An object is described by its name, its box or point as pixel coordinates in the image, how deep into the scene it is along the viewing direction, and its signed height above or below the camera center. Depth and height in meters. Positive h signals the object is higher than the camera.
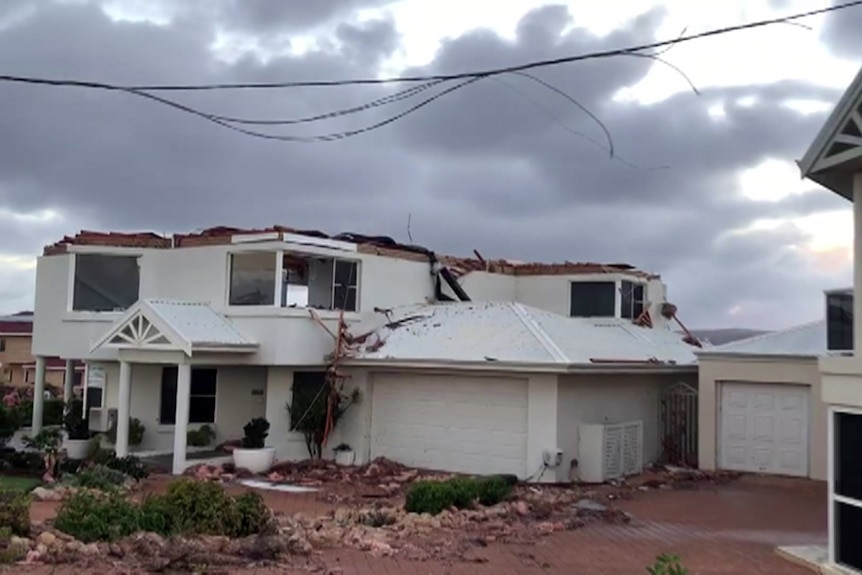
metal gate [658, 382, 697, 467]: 21.05 -1.15
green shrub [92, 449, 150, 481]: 17.42 -2.06
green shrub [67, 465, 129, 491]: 15.37 -2.09
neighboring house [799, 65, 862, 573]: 9.82 -0.11
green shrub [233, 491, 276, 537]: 11.37 -1.95
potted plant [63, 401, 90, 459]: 21.17 -1.84
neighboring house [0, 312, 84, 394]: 53.44 -0.20
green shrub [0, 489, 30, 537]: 10.52 -1.85
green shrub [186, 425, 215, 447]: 21.12 -1.75
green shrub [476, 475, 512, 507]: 14.73 -1.97
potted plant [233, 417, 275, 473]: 19.08 -1.84
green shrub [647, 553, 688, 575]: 6.78 -1.43
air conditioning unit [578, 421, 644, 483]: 18.08 -1.58
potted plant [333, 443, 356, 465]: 20.06 -1.97
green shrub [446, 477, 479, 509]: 14.10 -1.91
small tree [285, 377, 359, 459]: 20.02 -1.07
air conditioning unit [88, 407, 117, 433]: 22.73 -1.53
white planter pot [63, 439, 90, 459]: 21.12 -2.11
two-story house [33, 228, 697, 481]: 18.50 +0.30
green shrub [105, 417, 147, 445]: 21.47 -1.71
